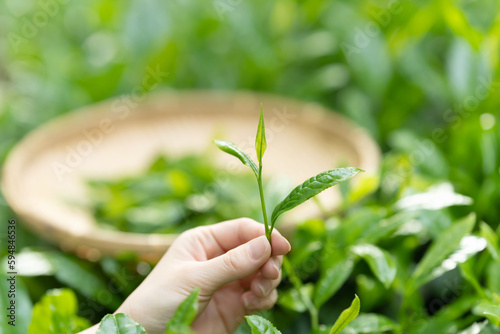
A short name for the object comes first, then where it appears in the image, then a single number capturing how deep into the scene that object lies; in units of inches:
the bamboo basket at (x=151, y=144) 50.1
